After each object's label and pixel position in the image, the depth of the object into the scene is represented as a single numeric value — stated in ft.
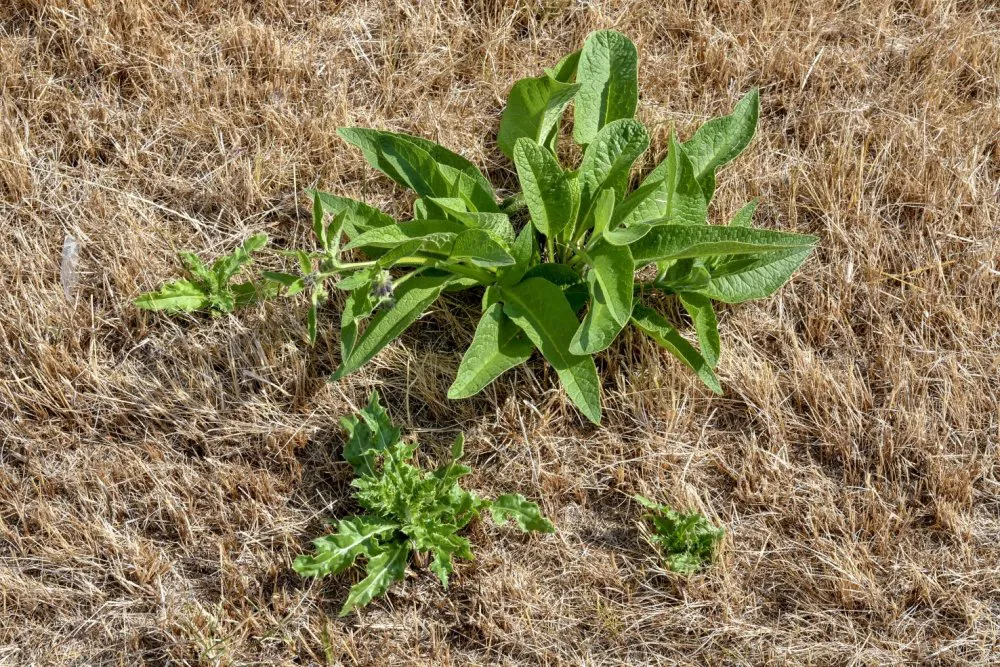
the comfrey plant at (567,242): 6.94
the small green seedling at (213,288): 8.14
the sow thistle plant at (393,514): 7.56
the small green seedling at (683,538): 7.87
